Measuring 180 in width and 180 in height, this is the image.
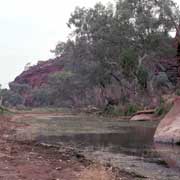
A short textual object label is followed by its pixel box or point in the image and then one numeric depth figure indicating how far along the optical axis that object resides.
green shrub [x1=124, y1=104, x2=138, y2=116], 46.00
